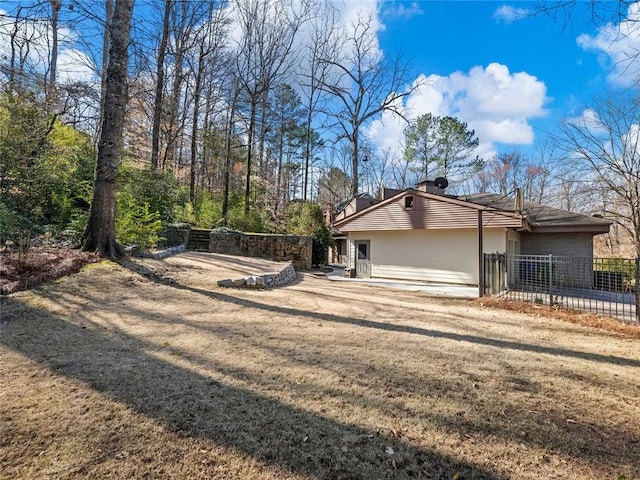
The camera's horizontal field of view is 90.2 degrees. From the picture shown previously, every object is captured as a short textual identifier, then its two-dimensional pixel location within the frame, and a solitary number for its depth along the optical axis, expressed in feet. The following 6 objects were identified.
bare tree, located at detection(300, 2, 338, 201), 69.36
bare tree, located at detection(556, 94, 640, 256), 44.11
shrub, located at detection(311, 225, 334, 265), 55.16
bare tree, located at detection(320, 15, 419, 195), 71.31
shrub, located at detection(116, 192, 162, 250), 28.11
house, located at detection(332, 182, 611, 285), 38.24
